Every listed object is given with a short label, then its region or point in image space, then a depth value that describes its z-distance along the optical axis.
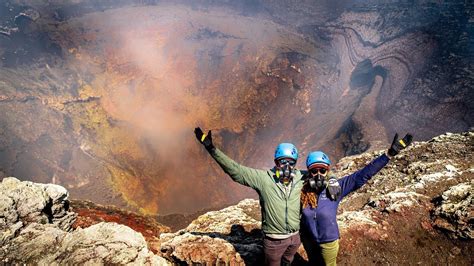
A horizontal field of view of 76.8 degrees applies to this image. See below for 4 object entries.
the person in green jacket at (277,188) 3.65
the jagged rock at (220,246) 5.17
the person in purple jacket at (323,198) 3.71
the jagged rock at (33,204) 5.84
